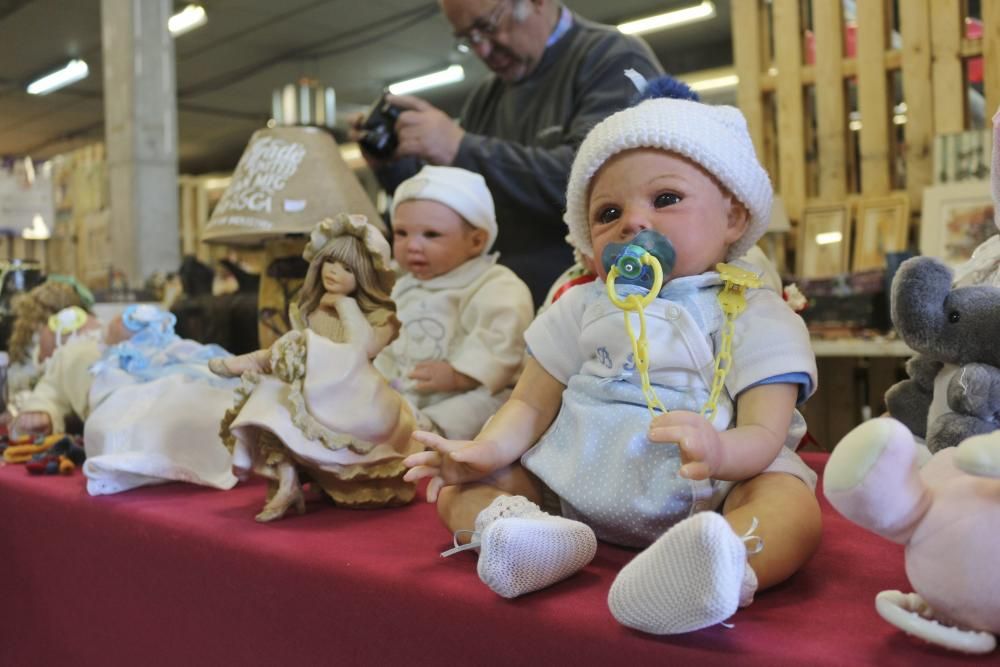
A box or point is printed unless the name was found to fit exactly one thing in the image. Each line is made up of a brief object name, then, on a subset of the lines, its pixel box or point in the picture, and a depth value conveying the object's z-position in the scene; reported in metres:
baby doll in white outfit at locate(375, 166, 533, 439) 1.31
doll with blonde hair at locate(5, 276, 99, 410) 1.69
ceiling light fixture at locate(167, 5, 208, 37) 5.54
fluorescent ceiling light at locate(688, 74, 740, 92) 6.38
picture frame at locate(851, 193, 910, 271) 3.06
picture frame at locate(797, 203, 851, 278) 3.22
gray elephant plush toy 0.73
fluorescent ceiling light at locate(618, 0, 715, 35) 5.67
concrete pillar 4.01
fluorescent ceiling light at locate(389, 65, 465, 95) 6.87
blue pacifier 0.79
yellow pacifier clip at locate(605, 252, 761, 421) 0.77
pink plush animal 0.52
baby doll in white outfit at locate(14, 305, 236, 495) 1.16
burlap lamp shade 1.55
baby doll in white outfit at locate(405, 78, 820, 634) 0.69
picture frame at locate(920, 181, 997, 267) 2.76
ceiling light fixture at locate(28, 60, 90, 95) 6.75
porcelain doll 0.97
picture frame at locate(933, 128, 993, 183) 2.83
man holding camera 1.59
